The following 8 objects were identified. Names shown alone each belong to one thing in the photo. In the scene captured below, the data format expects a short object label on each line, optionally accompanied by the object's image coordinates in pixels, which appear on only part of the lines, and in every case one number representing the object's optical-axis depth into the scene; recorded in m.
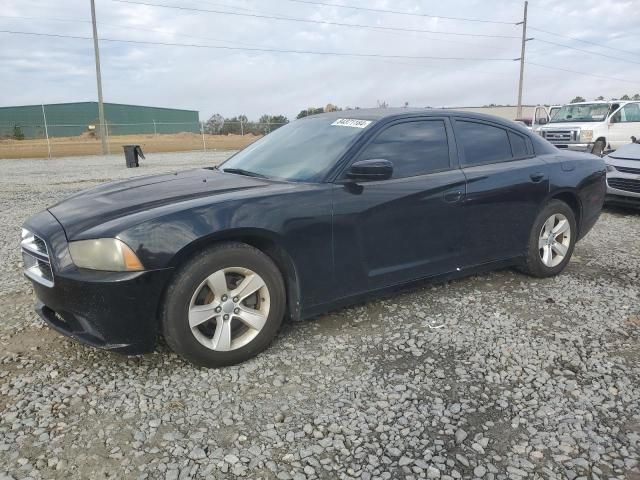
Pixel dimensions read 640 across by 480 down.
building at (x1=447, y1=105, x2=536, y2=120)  47.84
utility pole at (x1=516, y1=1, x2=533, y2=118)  37.48
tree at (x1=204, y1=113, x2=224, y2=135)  41.00
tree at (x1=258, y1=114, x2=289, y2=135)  37.35
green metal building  38.66
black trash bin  17.56
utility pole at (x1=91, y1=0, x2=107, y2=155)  25.98
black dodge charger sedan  2.76
